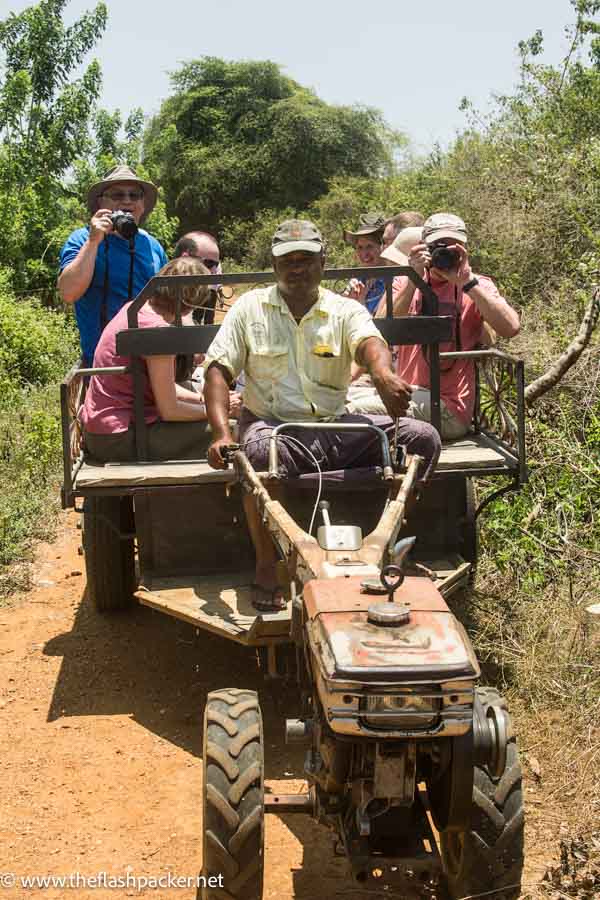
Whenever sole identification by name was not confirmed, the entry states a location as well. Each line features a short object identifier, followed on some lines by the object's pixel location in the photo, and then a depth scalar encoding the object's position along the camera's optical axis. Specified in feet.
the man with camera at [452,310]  18.49
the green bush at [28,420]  24.18
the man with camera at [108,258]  20.21
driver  15.35
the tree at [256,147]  101.24
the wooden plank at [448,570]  15.77
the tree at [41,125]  46.29
